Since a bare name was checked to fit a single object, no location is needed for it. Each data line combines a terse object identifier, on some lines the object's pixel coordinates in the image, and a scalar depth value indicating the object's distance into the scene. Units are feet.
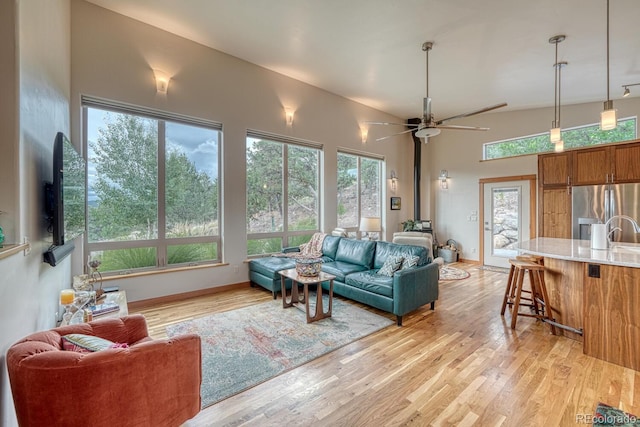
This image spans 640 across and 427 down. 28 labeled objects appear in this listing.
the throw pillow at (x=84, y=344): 4.56
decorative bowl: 11.27
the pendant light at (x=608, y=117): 8.28
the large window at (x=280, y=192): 16.25
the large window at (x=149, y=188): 11.75
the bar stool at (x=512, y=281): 10.94
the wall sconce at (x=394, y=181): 24.20
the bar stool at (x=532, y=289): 9.86
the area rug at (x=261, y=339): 7.25
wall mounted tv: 6.65
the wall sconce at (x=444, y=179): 24.54
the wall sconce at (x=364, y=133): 21.77
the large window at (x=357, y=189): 20.99
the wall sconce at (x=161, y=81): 12.69
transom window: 16.93
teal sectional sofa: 10.62
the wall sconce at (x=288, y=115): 17.21
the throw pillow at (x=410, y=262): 11.57
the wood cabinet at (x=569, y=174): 13.94
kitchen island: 7.47
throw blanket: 16.19
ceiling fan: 11.25
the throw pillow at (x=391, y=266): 11.79
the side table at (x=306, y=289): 10.77
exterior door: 19.99
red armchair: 3.65
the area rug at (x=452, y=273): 17.70
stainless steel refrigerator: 13.61
